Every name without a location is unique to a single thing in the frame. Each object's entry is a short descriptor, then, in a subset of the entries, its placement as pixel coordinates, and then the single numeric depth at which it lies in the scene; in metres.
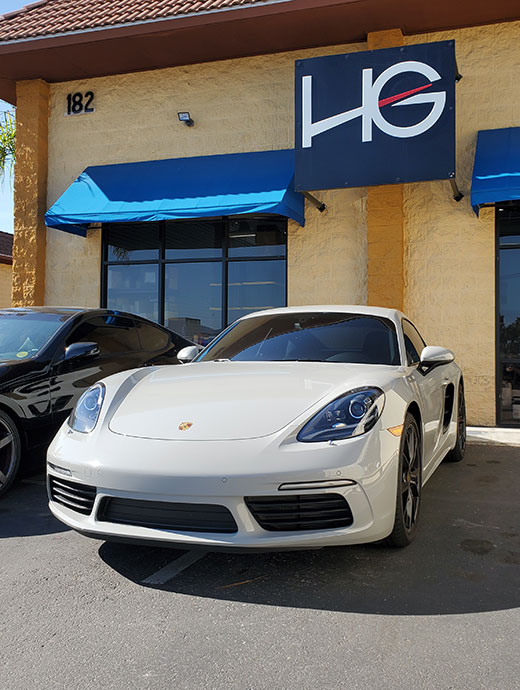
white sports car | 2.57
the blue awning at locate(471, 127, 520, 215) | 7.12
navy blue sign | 7.42
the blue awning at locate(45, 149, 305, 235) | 8.16
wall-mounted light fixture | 9.47
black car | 4.37
